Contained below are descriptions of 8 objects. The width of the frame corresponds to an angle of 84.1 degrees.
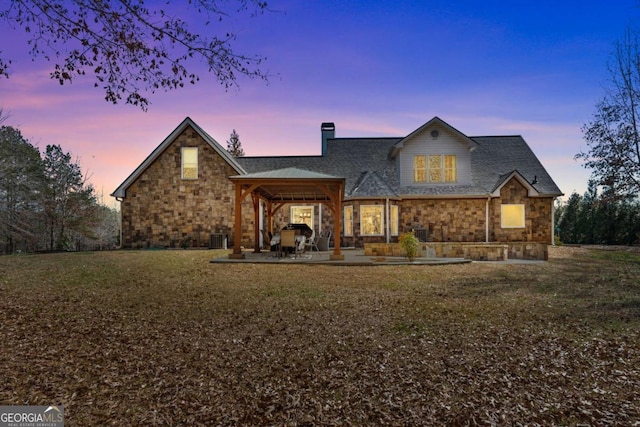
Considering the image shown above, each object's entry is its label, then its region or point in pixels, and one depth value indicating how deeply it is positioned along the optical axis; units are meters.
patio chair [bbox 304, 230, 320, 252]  16.66
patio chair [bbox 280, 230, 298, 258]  14.24
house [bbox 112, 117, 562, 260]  19.48
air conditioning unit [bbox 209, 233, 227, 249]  19.16
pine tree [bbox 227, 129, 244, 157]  53.91
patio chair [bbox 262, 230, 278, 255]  20.32
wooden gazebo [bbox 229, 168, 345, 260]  13.54
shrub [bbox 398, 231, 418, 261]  13.35
